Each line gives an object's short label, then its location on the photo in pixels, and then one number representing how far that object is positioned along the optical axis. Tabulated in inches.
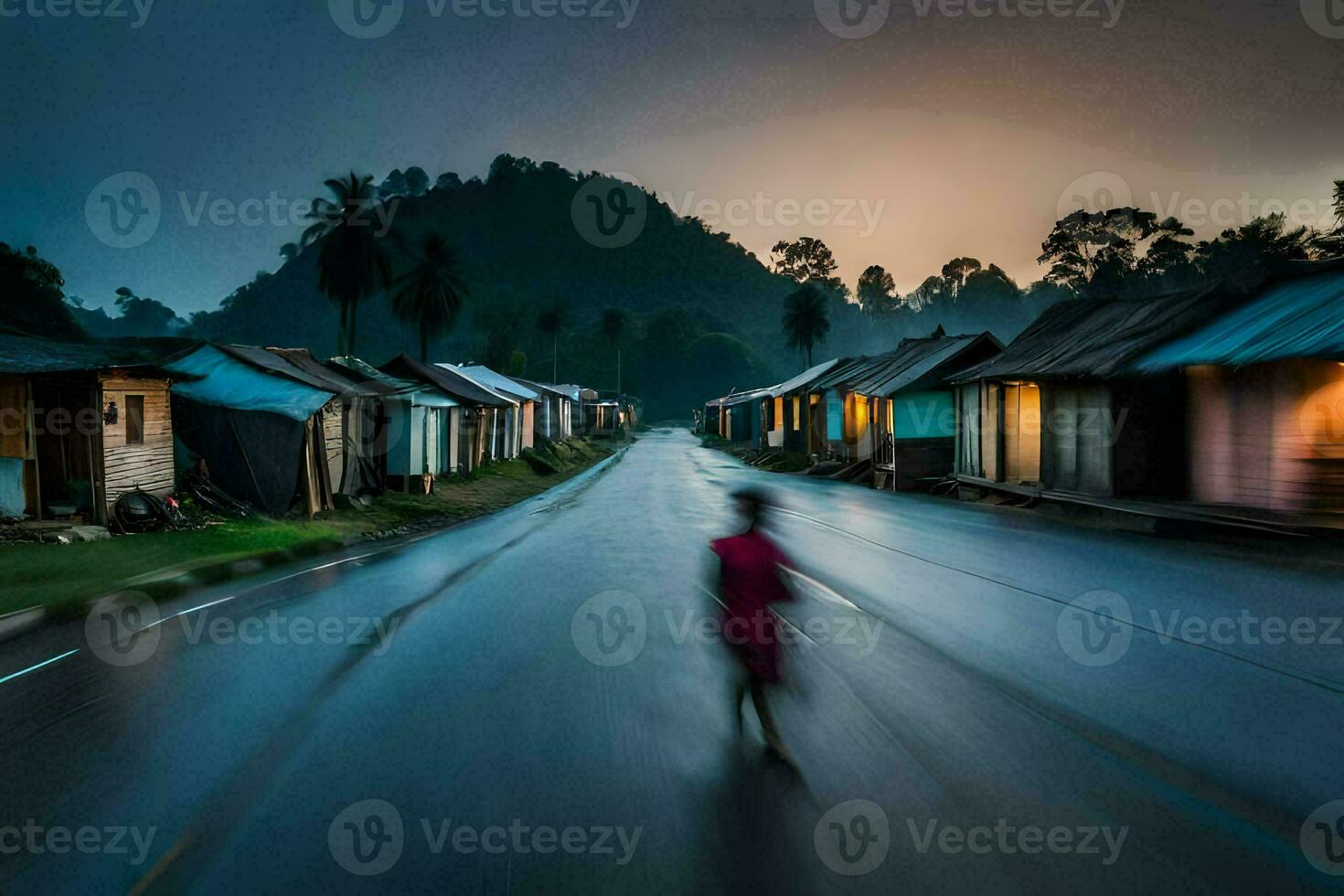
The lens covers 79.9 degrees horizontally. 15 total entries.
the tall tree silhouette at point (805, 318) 3604.8
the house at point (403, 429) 1016.2
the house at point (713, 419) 3186.3
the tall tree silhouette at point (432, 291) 2699.3
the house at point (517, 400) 1721.2
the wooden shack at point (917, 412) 1110.4
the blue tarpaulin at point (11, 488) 581.0
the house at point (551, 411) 2169.2
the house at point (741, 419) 2662.4
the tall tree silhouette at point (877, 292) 6815.9
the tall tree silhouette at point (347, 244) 2208.4
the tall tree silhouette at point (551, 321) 4054.9
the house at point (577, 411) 2783.0
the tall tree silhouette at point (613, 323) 4936.0
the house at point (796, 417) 1713.8
